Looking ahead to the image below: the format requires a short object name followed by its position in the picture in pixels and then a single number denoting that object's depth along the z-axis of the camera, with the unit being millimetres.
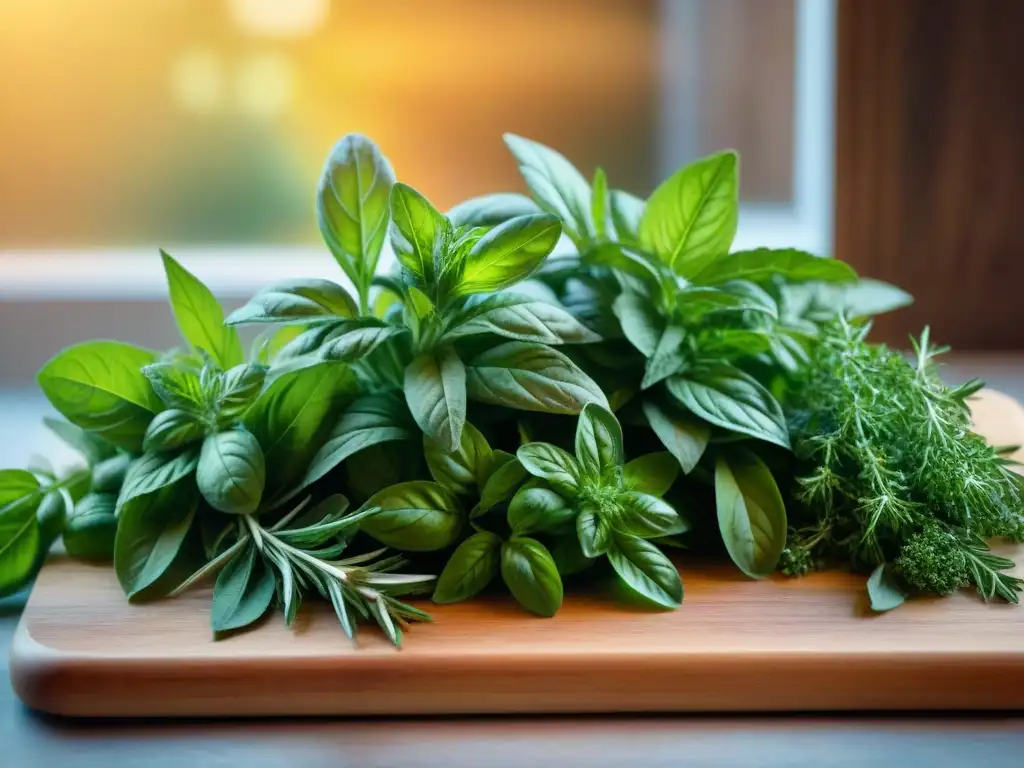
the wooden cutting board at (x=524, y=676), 462
